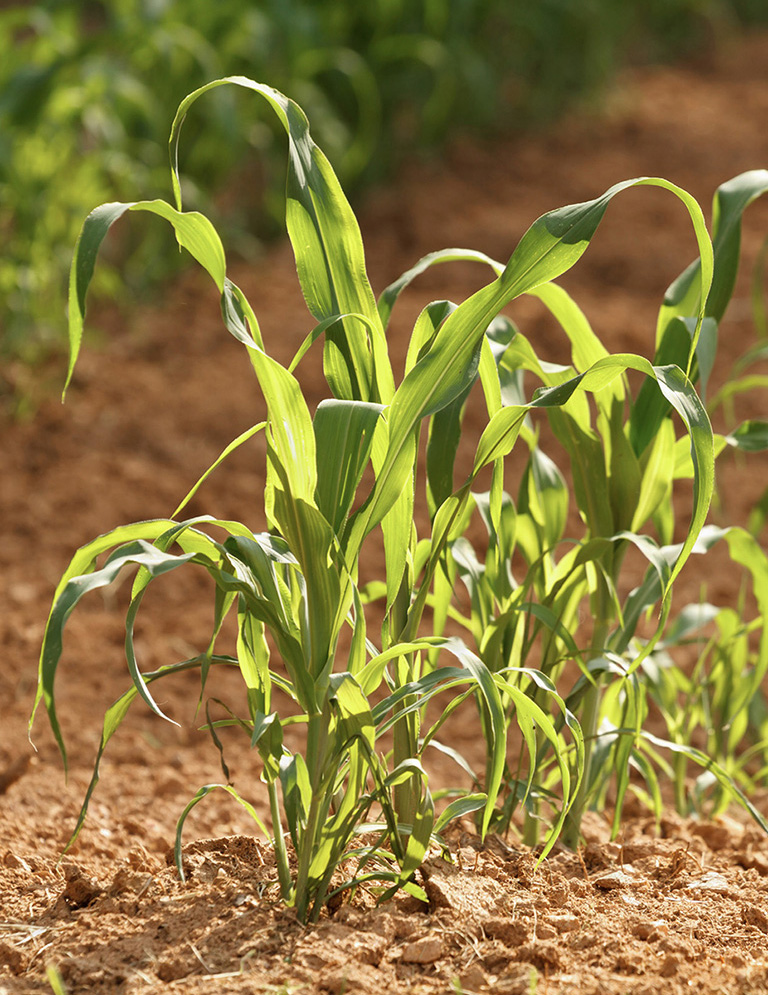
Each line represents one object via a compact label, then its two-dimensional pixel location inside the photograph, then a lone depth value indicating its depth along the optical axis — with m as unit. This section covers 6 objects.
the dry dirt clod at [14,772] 3.53
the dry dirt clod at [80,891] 3.16
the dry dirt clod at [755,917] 3.15
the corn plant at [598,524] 3.23
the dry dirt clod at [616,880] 3.20
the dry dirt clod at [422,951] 3.06
